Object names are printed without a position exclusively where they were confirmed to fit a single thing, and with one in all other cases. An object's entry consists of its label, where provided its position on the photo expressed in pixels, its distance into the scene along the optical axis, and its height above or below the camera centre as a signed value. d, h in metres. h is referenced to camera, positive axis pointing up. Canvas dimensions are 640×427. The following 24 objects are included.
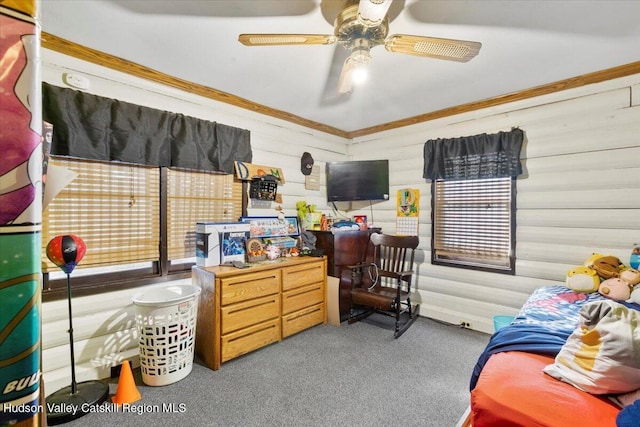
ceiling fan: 1.55 +1.01
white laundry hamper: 2.06 -0.96
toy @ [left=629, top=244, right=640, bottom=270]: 2.16 -0.38
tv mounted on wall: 3.83 +0.42
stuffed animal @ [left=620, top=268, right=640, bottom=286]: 2.04 -0.50
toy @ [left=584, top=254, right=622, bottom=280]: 2.18 -0.45
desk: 3.30 -0.54
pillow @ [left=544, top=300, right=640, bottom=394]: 1.01 -0.56
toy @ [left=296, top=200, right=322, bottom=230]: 3.58 -0.07
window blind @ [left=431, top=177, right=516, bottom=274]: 2.96 -0.16
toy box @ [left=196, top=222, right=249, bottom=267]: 2.57 -0.31
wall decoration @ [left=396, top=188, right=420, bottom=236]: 3.59 -0.02
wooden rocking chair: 3.03 -0.92
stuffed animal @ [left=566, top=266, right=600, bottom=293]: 2.20 -0.57
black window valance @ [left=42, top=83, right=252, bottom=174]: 2.02 +0.66
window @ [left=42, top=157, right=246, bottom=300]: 2.07 -0.07
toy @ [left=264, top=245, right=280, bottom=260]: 3.00 -0.45
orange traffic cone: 1.90 -1.23
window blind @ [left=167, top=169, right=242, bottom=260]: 2.61 +0.07
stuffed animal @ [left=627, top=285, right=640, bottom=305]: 1.93 -0.61
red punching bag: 1.74 -0.25
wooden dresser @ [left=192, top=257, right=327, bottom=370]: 2.32 -0.89
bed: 0.99 -0.72
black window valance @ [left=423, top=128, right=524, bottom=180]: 2.81 +0.59
